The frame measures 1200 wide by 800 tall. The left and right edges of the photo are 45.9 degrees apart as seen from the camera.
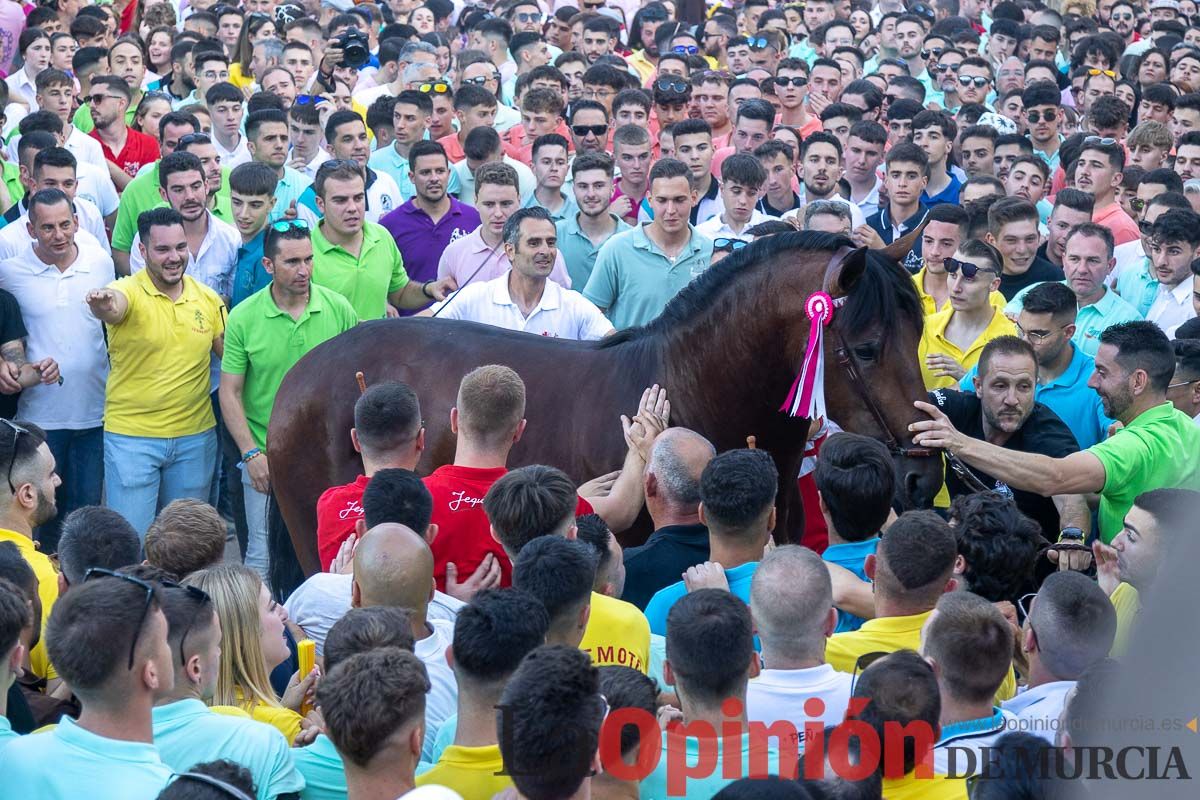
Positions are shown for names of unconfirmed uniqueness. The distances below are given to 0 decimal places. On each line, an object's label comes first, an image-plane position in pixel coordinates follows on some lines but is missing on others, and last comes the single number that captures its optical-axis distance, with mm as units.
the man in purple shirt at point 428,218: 9438
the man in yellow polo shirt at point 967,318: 7395
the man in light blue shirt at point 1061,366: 6762
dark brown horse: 5910
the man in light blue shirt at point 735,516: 4641
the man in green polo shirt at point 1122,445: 5672
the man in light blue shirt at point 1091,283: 7902
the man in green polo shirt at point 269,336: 7840
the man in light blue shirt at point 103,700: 3334
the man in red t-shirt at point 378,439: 5429
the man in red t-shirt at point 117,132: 10945
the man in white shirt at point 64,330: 8102
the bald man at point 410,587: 4160
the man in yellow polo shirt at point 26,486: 5160
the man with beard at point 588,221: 8961
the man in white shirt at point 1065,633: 4102
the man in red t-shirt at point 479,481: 5117
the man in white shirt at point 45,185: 8203
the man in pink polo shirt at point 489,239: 8570
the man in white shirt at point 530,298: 7469
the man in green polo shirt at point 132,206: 9188
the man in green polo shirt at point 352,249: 8555
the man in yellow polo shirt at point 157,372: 7914
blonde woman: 4059
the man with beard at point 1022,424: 6215
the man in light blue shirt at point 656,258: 8133
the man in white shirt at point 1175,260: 8125
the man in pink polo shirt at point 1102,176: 9969
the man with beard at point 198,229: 8656
